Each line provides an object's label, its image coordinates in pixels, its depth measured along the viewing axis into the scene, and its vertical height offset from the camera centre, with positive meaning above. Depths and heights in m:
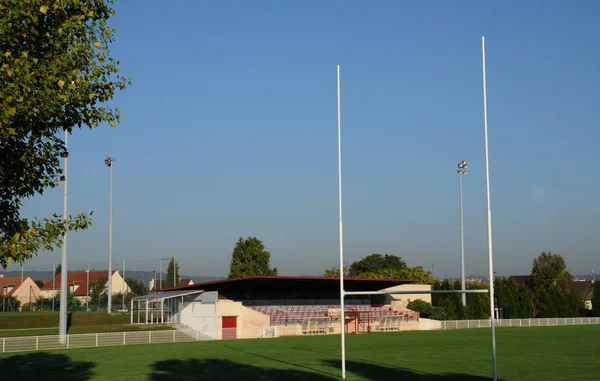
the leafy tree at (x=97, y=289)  98.12 -3.74
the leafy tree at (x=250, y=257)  79.56 +0.75
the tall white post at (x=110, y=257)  59.37 +0.65
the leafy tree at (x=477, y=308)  61.31 -4.37
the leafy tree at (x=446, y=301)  60.47 -3.73
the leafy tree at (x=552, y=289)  67.00 -3.37
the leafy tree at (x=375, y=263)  110.12 -0.20
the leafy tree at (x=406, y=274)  80.44 -1.47
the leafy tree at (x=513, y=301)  65.25 -3.99
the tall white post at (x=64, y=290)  36.56 -1.47
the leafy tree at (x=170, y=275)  110.46 -1.84
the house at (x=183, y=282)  150.25 -4.43
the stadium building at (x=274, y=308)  46.78 -3.53
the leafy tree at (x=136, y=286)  118.95 -3.97
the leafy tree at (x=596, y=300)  69.00 -4.29
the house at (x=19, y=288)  102.81 -3.64
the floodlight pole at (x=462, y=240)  53.39 +1.80
